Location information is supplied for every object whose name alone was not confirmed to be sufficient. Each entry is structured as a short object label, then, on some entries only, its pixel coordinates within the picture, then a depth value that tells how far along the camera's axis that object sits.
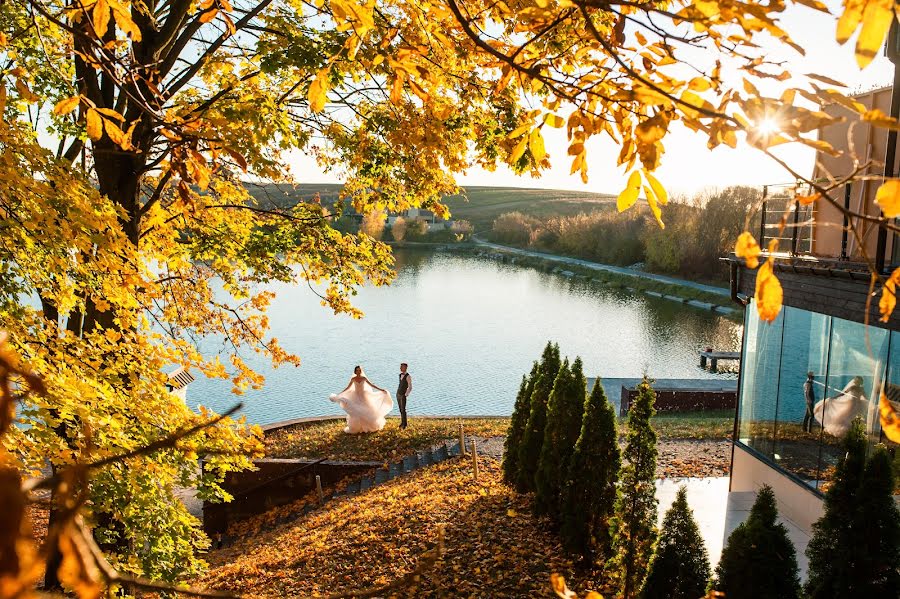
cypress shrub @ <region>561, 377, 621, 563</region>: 7.37
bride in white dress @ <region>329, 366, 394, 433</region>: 14.80
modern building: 7.86
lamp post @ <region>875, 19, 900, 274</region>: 7.14
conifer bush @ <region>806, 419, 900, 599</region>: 5.15
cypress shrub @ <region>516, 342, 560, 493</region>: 9.60
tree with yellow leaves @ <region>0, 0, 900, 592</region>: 1.76
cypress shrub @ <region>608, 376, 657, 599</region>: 6.55
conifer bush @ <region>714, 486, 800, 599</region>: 5.14
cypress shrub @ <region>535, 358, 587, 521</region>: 8.38
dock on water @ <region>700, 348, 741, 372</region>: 27.31
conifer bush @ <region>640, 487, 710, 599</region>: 5.71
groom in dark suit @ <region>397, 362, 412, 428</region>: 15.39
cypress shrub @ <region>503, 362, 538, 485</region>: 10.46
